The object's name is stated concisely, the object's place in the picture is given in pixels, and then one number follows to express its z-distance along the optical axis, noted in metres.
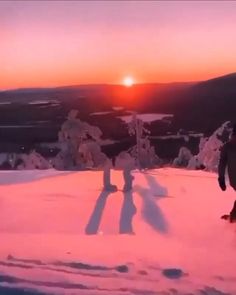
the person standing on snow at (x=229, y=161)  3.43
